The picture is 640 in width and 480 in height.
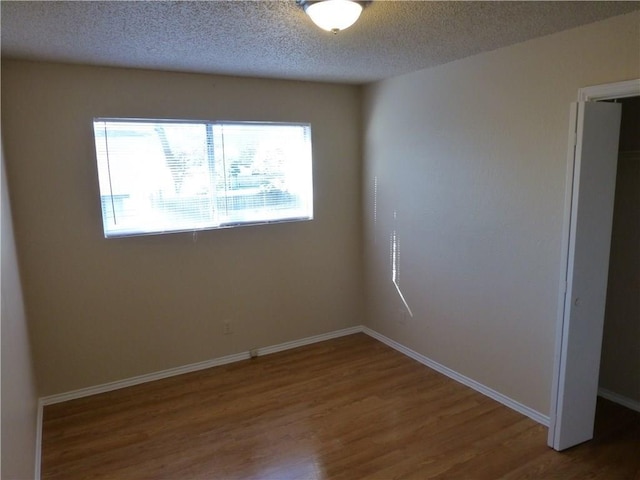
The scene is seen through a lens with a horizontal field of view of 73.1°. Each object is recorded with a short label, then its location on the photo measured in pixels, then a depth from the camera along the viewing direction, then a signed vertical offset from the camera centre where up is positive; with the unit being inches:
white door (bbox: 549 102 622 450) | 90.9 -20.7
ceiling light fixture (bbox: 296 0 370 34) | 75.1 +30.0
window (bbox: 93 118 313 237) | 129.4 +3.3
